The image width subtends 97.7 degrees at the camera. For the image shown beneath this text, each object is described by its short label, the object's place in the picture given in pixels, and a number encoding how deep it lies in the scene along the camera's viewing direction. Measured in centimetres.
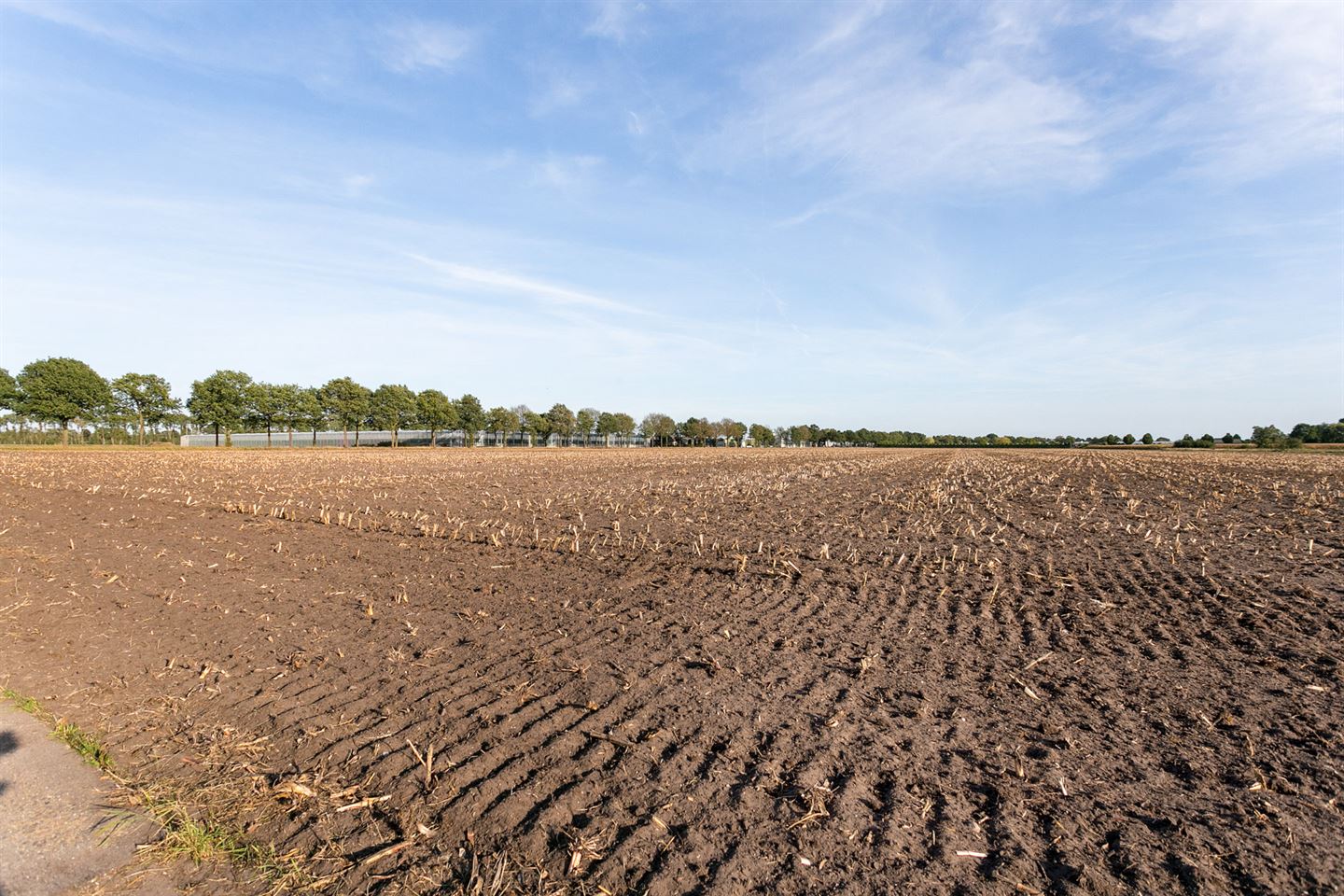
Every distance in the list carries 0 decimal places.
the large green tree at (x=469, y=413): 13625
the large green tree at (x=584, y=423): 17262
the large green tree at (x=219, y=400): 9106
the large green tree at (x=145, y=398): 9038
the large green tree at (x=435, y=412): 11962
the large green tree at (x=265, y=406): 9510
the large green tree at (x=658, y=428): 19262
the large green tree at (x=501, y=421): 14638
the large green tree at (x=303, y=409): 10056
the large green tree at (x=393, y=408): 11256
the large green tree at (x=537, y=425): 15200
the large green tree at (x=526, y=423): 15192
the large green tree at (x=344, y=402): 10450
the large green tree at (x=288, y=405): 9900
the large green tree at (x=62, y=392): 8088
